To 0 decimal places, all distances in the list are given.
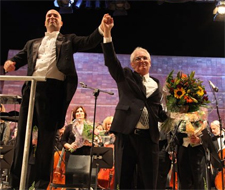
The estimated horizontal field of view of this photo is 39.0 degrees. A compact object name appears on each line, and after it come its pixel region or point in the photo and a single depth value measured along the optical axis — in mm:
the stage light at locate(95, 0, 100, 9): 6719
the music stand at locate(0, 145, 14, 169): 4370
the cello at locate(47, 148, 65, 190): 4773
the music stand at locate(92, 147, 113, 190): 4391
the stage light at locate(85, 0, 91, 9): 6773
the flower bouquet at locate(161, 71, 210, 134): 2609
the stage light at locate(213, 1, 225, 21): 6246
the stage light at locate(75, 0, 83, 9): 6554
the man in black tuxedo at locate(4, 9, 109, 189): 2371
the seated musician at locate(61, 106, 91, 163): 4637
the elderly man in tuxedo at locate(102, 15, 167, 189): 2334
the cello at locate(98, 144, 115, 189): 5254
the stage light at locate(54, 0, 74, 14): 6352
